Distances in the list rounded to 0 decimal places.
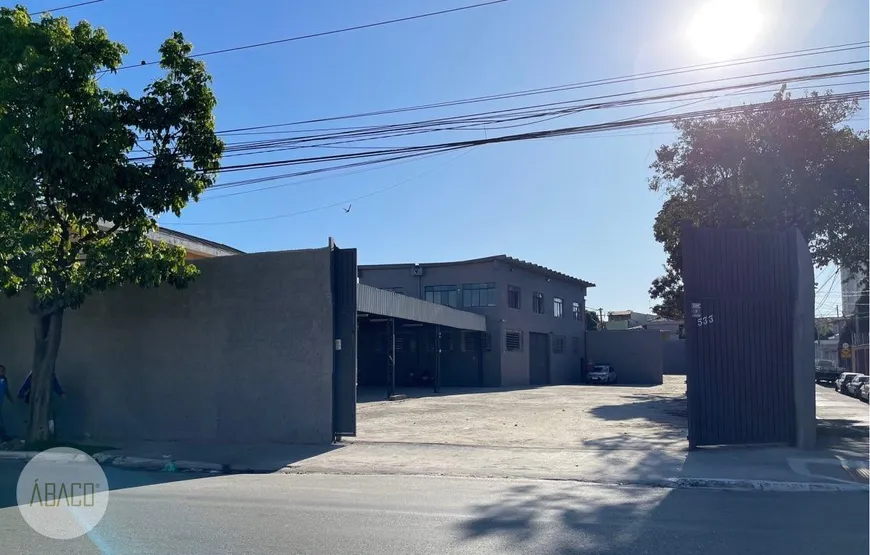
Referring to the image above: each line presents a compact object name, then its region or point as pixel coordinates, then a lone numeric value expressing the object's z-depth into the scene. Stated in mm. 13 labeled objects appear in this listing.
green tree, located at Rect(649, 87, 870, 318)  22422
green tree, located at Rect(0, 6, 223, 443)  12414
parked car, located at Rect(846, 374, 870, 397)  36594
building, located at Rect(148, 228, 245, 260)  23734
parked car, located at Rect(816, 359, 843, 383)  52469
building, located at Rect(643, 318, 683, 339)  85188
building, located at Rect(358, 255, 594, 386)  42312
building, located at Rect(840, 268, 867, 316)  32188
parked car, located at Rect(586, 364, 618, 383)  50438
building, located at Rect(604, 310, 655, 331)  74250
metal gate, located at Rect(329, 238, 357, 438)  14547
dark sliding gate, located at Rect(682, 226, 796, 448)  13148
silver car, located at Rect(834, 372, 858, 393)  40853
